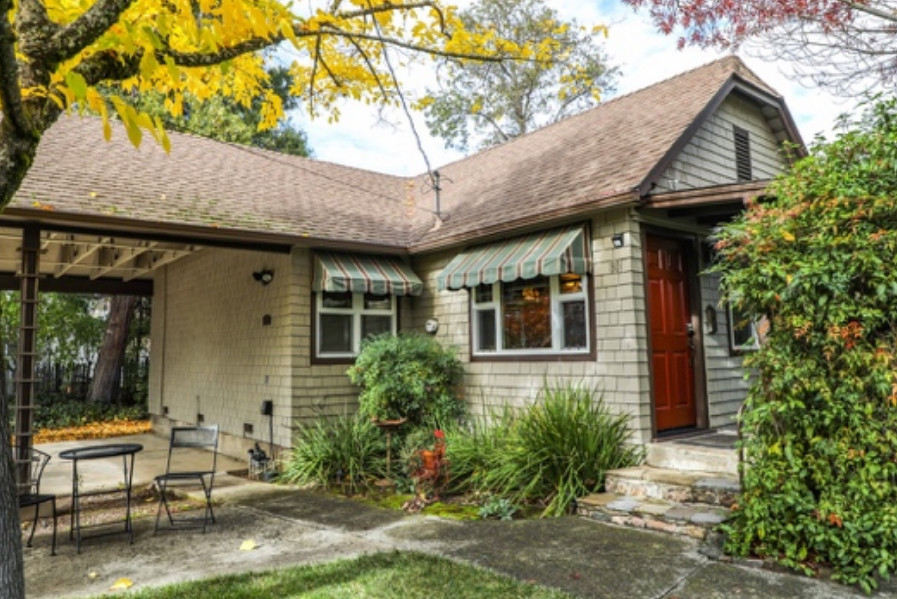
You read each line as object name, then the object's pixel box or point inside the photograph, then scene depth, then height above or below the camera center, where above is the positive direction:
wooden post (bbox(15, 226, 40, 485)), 6.36 +0.15
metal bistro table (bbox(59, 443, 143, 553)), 5.19 -0.83
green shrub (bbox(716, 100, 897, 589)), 4.02 -0.09
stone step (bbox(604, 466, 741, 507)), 5.38 -1.26
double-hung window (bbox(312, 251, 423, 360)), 8.70 +0.93
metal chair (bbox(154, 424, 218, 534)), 5.74 -0.88
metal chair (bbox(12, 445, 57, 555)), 5.25 -1.19
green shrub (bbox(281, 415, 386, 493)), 7.66 -1.31
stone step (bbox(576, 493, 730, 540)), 5.05 -1.44
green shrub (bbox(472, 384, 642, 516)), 6.26 -1.08
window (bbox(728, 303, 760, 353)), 7.99 +0.22
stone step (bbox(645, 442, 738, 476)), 5.89 -1.08
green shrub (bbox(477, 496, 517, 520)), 5.86 -1.53
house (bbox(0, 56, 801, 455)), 7.01 +1.54
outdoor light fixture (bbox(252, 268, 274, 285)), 9.22 +1.26
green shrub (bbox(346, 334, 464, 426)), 7.96 -0.32
